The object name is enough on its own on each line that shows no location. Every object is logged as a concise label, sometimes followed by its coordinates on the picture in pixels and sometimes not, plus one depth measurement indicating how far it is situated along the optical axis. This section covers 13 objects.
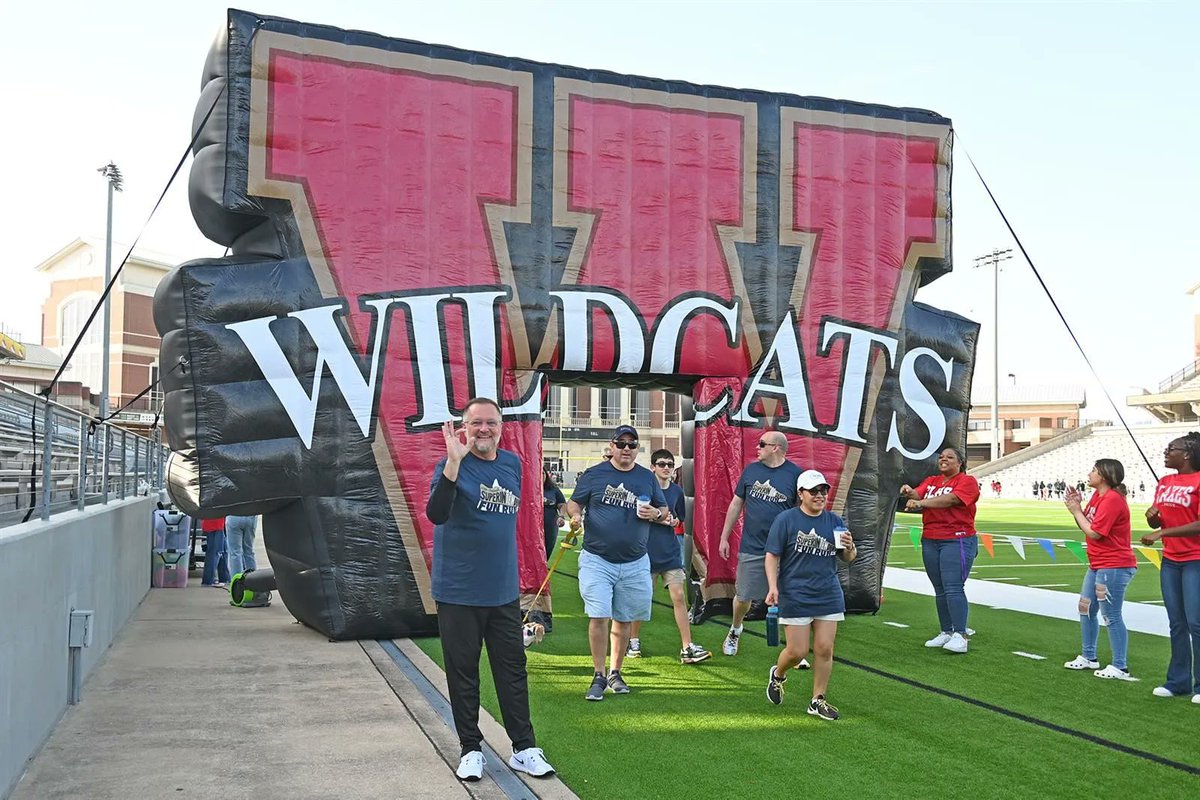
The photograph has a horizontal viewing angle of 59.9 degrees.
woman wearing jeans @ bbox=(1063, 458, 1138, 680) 7.09
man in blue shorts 6.52
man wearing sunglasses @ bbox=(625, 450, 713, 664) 7.70
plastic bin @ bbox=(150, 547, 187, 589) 12.60
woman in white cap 6.12
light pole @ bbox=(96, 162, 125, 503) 25.59
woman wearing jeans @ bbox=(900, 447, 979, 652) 8.30
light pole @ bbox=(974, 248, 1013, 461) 53.50
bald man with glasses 8.21
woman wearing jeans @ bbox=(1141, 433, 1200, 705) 6.39
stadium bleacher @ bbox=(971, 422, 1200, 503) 48.09
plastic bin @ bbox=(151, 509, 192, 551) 12.42
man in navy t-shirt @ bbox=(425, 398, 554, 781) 4.95
